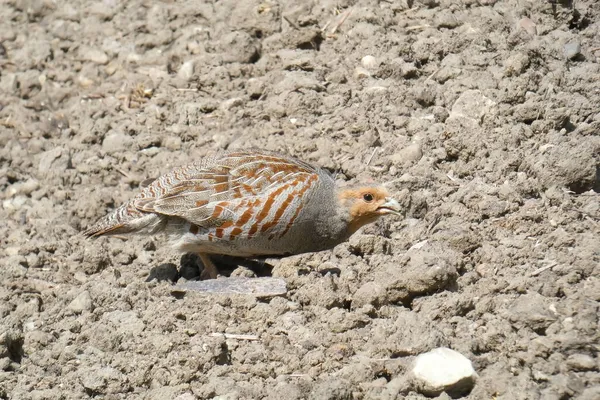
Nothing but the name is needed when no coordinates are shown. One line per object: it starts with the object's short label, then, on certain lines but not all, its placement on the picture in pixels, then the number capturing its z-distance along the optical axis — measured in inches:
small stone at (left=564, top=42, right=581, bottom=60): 511.5
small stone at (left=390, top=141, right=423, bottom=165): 476.1
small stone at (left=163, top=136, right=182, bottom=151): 538.6
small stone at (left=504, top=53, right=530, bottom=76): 497.4
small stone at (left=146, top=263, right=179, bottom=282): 454.1
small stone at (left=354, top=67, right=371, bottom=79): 533.6
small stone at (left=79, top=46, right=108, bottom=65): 621.3
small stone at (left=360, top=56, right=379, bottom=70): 537.6
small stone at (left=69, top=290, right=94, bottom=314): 420.8
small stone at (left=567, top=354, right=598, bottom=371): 321.1
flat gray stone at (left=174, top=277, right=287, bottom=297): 410.9
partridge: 442.0
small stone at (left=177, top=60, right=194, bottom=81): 580.1
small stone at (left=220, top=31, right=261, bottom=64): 575.2
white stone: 327.6
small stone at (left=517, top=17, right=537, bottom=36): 531.0
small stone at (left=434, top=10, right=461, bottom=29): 547.8
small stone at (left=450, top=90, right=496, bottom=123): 483.5
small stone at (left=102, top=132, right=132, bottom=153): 549.6
